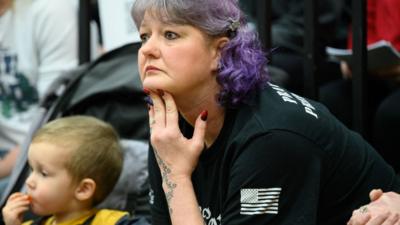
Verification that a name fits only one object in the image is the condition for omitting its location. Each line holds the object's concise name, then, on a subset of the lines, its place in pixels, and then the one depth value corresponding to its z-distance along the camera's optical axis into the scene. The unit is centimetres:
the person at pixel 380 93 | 540
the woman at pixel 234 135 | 358
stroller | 524
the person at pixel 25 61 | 643
